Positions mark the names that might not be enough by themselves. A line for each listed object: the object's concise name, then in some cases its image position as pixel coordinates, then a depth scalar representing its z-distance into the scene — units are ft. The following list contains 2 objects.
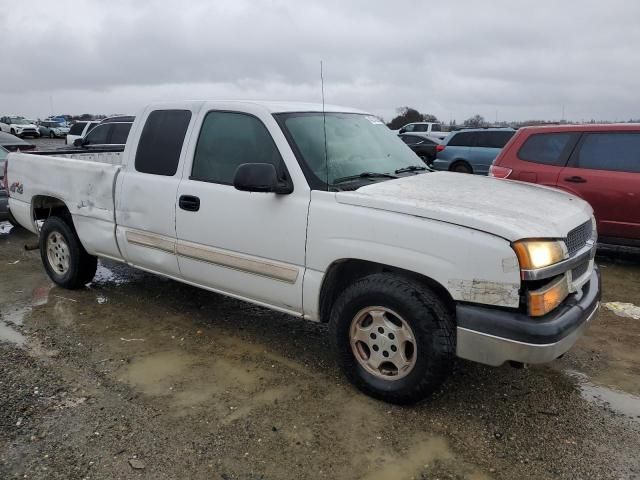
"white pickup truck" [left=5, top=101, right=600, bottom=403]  9.32
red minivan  20.34
